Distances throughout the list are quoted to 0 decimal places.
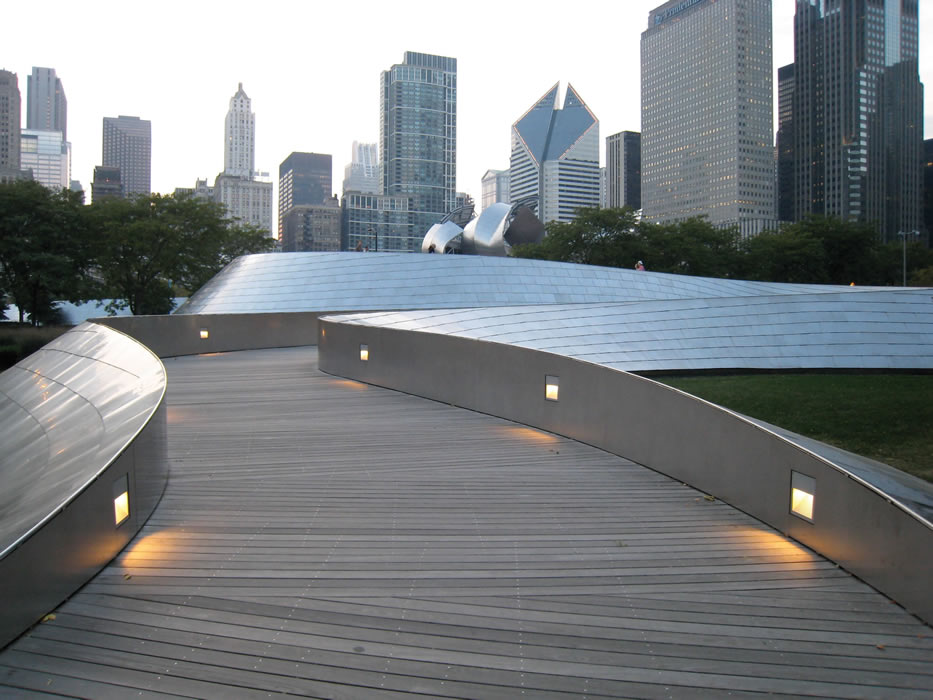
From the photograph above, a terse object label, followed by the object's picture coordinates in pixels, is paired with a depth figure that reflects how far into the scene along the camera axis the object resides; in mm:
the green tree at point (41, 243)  32469
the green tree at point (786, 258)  49062
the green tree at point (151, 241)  35044
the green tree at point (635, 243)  48094
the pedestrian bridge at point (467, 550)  3691
